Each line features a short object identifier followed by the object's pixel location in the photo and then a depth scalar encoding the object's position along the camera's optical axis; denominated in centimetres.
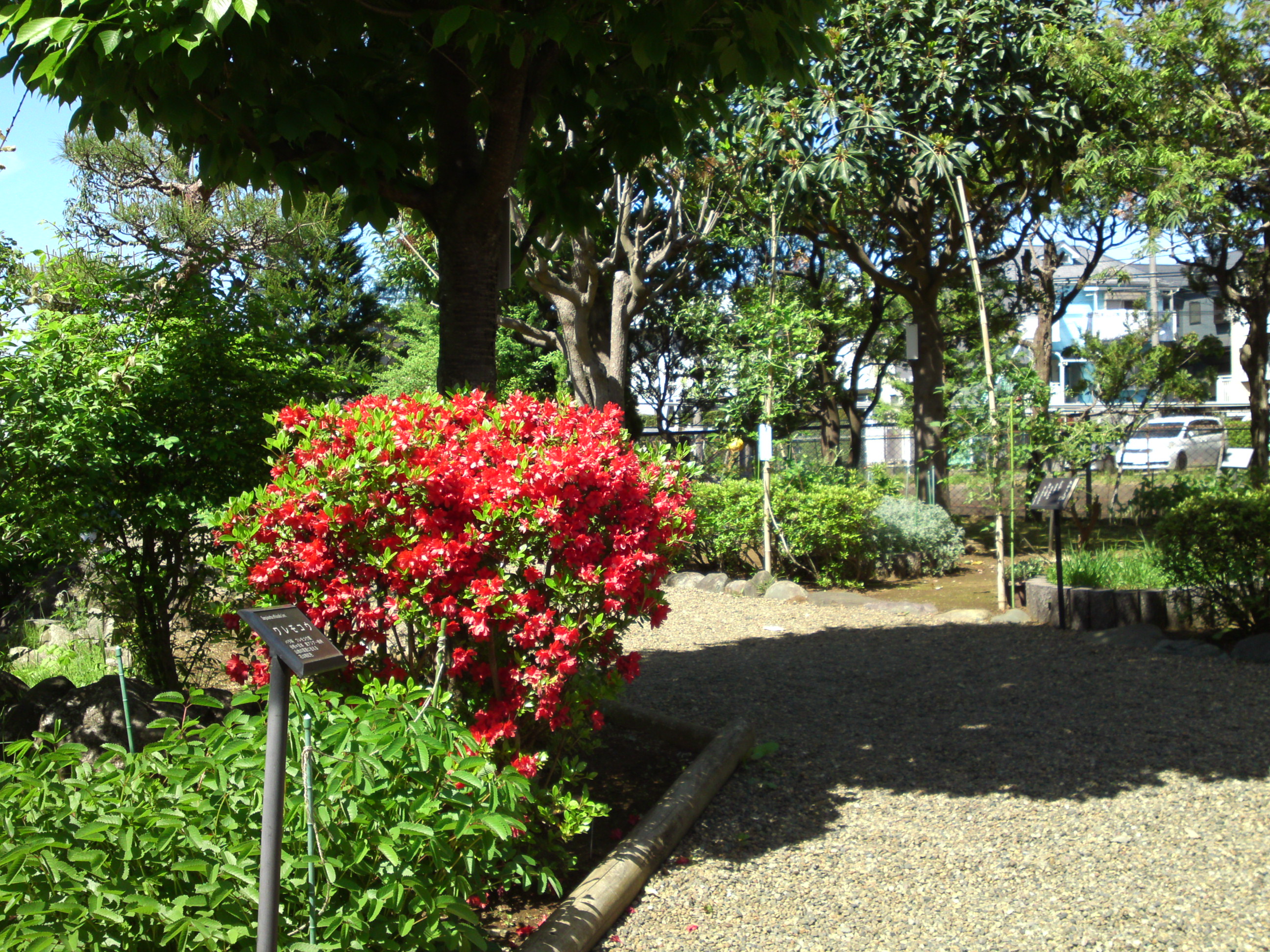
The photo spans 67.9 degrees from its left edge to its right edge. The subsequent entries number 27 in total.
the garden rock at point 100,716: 362
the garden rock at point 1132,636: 681
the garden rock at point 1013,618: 796
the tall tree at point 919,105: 1069
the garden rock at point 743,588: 984
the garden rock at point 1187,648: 642
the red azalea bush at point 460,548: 311
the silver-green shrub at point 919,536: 1054
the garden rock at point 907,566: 1065
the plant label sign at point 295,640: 185
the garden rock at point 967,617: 817
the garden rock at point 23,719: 388
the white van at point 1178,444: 2189
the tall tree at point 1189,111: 912
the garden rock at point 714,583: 1017
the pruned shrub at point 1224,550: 626
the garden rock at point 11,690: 434
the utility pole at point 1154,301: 2000
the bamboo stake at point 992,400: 848
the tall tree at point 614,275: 1412
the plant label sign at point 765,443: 1007
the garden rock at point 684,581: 1042
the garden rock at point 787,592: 949
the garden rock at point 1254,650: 616
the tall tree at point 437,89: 346
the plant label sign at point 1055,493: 734
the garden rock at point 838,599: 920
